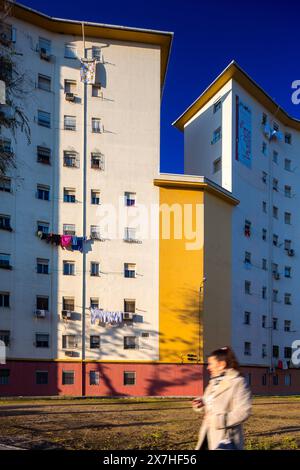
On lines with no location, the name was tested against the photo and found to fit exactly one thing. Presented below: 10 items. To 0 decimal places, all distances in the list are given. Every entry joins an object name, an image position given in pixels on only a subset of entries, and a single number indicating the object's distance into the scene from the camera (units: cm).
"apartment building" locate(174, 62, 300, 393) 4753
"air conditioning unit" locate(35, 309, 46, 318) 3831
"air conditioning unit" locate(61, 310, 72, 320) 3897
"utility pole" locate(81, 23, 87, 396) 3891
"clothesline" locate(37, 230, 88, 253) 3953
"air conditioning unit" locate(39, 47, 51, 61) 4164
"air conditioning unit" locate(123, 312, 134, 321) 4025
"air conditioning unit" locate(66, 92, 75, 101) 4197
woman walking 611
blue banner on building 4856
